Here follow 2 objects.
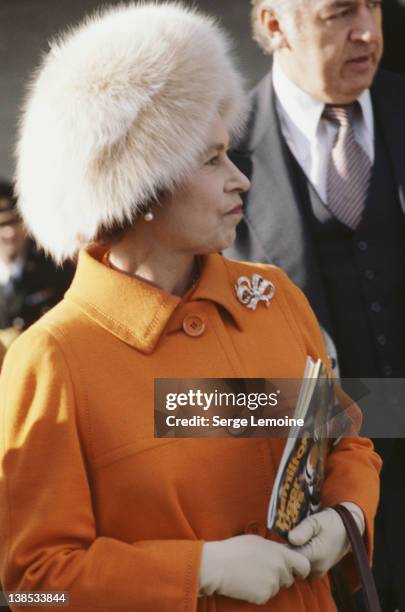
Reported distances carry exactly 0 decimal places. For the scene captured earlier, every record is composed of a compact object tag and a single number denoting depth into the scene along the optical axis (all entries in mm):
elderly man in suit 4793
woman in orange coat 3180
